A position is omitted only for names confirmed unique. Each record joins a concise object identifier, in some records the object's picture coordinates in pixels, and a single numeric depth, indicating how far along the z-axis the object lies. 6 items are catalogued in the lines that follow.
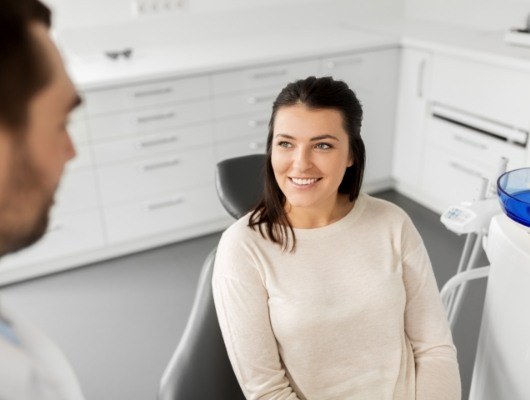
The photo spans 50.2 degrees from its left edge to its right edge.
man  0.57
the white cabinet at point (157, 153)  2.58
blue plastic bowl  1.20
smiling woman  1.20
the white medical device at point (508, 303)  1.17
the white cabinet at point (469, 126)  2.54
